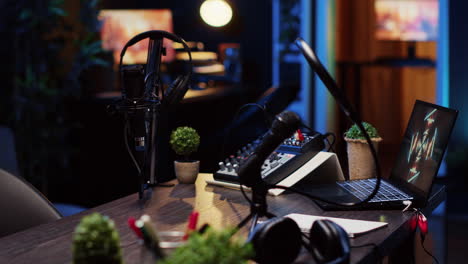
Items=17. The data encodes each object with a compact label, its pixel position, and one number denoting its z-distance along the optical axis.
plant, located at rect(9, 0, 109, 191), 4.93
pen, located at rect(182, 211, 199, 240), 1.20
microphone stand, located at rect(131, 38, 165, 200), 1.93
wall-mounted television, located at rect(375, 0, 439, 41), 7.95
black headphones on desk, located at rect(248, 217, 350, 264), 1.29
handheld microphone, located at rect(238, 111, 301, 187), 1.47
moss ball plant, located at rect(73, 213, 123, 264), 1.02
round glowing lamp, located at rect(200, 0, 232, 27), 3.14
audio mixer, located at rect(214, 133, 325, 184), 1.92
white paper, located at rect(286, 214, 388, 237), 1.53
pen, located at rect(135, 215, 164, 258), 1.10
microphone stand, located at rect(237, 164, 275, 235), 1.54
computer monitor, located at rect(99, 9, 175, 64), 6.27
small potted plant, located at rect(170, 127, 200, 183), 2.07
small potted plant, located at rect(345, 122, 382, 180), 2.09
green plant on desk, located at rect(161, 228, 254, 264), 0.90
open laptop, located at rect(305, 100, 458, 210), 1.75
